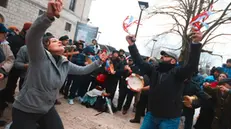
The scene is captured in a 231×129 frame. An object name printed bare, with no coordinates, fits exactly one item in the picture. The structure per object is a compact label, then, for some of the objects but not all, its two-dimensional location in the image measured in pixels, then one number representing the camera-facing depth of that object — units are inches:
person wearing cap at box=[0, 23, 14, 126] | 101.8
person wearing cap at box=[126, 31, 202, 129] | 95.3
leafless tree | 318.6
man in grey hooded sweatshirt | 67.5
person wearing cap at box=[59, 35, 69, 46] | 186.7
